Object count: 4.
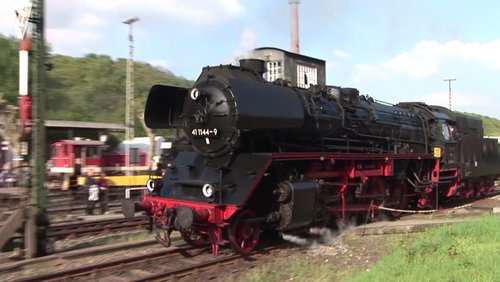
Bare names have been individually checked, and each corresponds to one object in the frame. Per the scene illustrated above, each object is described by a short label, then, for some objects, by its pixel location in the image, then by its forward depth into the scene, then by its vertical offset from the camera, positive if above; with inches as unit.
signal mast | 374.9 +38.8
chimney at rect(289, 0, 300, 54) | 1375.5 +363.4
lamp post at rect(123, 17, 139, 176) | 956.4 +127.1
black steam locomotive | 342.6 +3.7
